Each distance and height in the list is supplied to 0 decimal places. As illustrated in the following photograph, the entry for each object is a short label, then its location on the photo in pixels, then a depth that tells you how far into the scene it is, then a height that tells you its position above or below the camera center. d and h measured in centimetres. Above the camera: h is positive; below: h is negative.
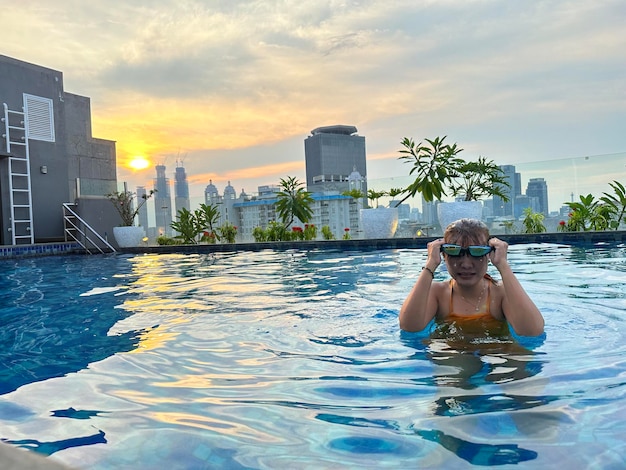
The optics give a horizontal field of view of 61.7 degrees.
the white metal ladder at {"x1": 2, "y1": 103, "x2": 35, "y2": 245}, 1353 +170
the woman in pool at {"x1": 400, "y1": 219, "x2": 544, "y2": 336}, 277 -40
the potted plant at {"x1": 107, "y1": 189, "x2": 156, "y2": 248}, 1443 +65
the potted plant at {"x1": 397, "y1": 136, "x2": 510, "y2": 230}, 1125 +104
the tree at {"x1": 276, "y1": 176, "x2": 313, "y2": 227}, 1348 +80
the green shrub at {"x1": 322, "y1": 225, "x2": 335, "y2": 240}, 1359 -8
